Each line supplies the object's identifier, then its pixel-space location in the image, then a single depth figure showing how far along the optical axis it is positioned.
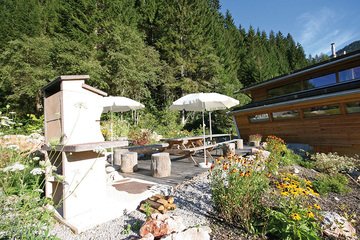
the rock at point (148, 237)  2.79
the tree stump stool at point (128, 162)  6.50
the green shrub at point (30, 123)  9.82
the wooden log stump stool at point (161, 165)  5.77
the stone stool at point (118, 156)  7.63
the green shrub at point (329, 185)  5.64
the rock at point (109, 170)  5.58
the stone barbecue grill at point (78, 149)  3.37
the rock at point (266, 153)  7.41
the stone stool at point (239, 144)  11.03
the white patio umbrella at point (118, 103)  7.34
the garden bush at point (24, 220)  2.19
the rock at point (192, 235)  2.90
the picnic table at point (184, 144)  7.35
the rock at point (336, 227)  3.46
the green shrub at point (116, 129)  11.95
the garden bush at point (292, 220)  3.00
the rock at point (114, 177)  5.48
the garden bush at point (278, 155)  6.12
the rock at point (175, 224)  3.05
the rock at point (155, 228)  2.95
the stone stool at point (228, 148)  7.91
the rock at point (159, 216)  3.15
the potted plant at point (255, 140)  12.04
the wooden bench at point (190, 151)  7.06
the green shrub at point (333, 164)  7.31
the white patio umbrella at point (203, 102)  6.45
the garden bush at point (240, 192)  3.46
